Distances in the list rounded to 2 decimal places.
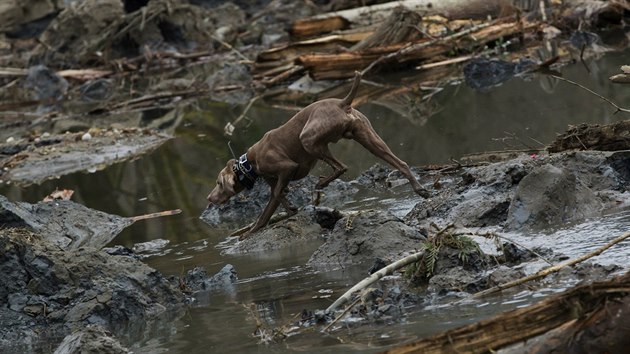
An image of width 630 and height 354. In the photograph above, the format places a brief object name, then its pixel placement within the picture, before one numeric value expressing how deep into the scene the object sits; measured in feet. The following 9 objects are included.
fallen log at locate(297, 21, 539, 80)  135.54
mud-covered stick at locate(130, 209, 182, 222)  82.89
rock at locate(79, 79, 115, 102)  183.05
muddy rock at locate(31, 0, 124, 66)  211.82
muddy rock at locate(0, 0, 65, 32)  256.93
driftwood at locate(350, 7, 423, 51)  137.59
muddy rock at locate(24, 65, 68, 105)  187.32
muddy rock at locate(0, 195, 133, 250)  72.28
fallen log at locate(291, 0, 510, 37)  154.40
